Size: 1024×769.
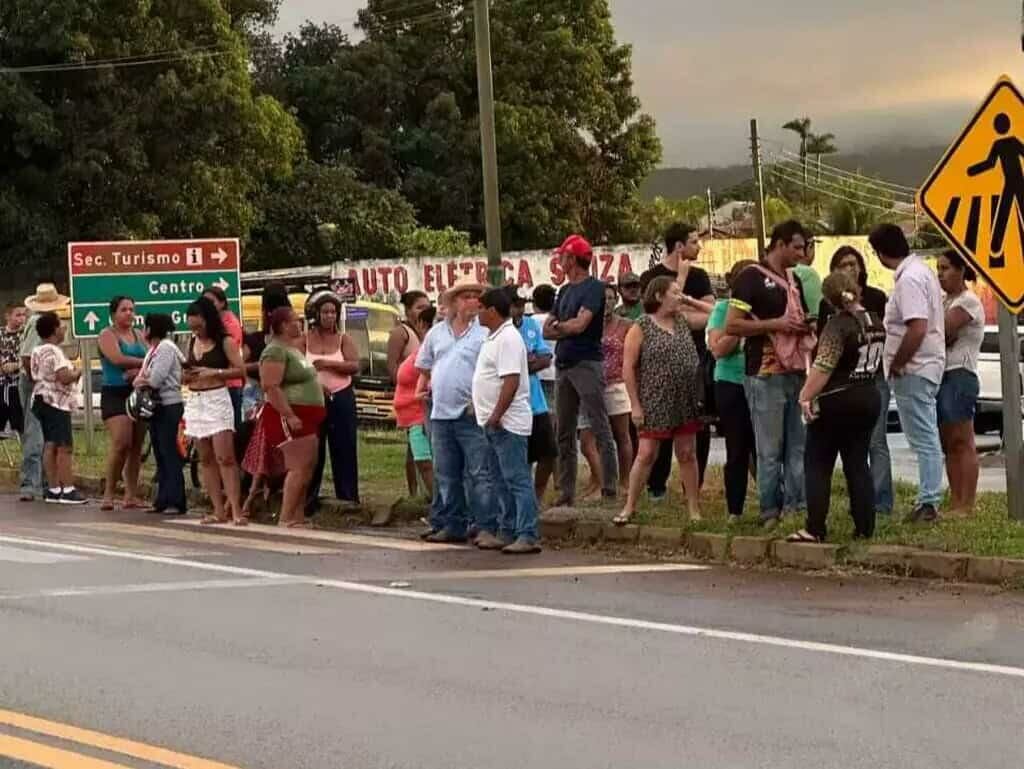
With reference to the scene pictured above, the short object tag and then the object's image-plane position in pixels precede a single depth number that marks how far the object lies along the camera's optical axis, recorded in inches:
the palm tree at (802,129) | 3754.9
